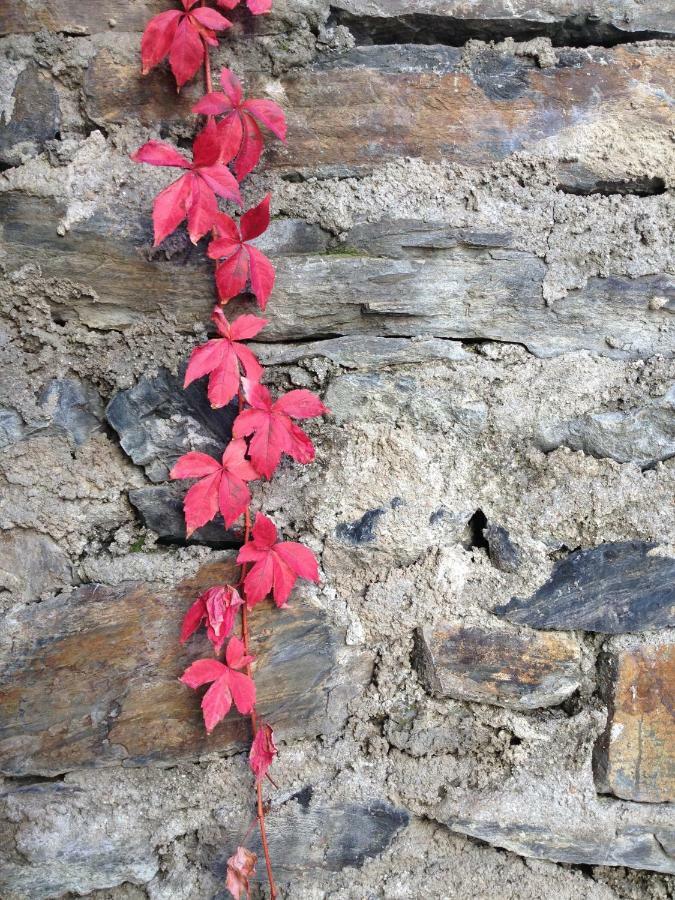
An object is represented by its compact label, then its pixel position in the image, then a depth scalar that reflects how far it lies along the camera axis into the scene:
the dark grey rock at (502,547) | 1.21
